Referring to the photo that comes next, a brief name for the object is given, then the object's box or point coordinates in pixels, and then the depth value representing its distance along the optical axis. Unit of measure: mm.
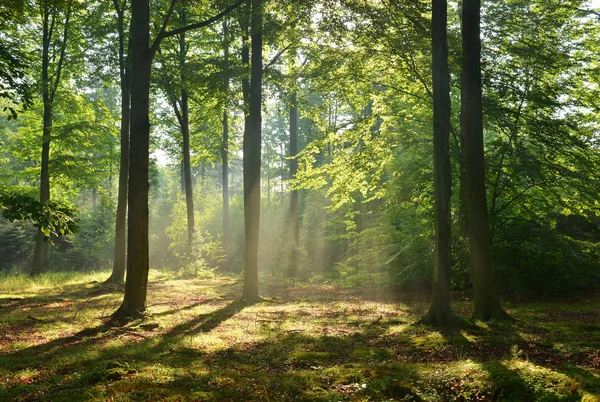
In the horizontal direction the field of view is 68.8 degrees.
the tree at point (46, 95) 19359
